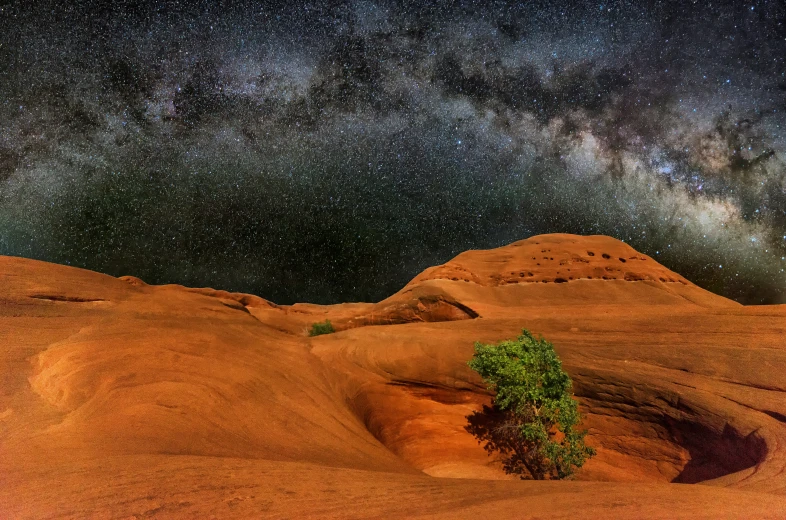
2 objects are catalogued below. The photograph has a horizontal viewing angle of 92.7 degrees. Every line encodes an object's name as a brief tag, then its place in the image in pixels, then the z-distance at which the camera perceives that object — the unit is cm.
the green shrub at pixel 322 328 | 3422
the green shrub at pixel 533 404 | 1239
